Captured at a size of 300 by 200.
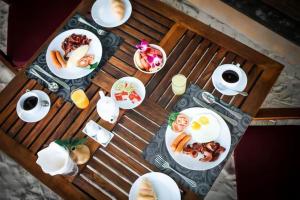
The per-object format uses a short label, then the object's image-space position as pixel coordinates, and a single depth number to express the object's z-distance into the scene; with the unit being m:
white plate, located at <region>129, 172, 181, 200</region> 1.10
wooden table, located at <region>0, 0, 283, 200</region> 1.17
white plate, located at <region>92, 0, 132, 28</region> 1.42
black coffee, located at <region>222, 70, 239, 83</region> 1.25
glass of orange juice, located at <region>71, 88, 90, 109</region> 1.23
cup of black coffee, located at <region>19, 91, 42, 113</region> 1.26
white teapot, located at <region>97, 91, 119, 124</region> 1.16
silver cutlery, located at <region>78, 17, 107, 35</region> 1.41
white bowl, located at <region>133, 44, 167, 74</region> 1.31
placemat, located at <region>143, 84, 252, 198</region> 1.12
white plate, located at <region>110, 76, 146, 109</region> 1.25
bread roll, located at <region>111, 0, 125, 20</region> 1.40
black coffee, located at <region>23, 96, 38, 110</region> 1.27
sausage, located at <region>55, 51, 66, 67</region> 1.35
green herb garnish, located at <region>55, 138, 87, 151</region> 1.10
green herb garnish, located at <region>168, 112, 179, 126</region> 1.19
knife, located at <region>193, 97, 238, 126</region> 1.20
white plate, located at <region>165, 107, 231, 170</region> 1.13
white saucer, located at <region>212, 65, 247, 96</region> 1.25
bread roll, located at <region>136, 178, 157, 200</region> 1.08
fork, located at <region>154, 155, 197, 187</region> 1.12
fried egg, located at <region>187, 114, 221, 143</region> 1.19
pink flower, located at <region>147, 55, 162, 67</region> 1.28
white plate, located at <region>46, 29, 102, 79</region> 1.33
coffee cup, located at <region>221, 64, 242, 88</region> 1.24
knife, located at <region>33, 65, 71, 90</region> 1.31
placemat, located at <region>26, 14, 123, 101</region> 1.31
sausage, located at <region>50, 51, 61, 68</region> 1.34
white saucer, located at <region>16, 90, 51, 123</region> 1.26
